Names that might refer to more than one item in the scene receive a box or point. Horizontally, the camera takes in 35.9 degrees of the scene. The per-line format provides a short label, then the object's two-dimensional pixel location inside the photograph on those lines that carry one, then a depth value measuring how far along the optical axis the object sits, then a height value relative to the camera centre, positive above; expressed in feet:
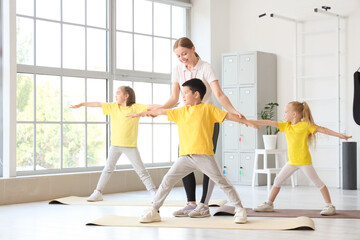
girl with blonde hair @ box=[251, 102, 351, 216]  15.60 -0.76
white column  19.07 +0.91
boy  13.51 -0.72
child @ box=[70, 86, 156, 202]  18.34 -0.54
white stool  23.99 -2.26
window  20.74 +1.78
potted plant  24.73 -0.63
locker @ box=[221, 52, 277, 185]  25.64 +0.82
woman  14.10 +0.75
